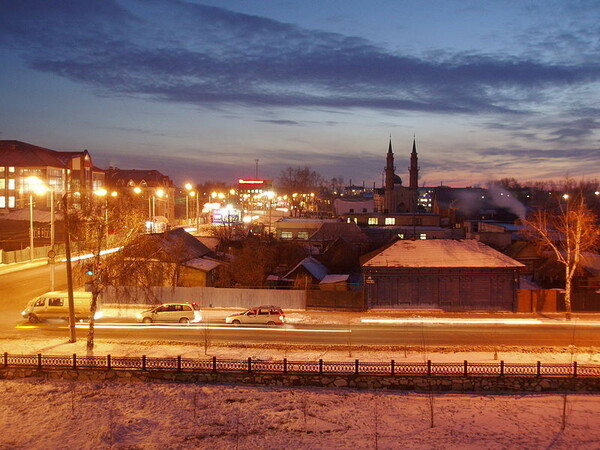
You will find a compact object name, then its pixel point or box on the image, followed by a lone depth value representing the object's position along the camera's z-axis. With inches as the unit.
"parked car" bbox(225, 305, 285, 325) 1102.4
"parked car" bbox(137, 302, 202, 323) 1112.8
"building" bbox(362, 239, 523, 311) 1264.8
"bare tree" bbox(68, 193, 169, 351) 919.0
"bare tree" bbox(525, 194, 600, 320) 1171.9
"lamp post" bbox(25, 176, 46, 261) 2839.6
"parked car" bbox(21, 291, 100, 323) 1098.1
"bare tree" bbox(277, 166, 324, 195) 6615.2
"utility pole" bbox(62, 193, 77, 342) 898.1
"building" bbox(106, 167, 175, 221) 4003.4
